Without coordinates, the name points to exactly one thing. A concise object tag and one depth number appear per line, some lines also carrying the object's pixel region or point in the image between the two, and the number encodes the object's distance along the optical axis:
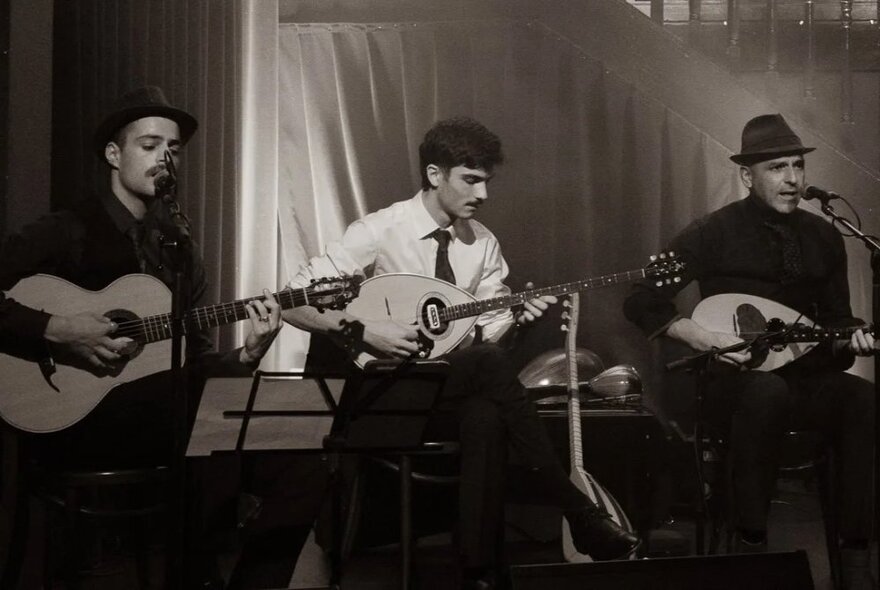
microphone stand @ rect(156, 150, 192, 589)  2.53
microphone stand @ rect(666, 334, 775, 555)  3.61
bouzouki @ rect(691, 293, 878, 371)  3.63
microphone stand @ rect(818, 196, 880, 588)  2.97
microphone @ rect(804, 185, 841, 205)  3.21
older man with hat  3.44
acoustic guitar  3.00
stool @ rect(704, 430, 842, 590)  3.49
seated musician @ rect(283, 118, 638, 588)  3.17
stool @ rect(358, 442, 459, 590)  2.98
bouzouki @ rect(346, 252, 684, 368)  3.64
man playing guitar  3.02
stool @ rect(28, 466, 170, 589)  2.86
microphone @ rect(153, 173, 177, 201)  2.59
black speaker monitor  2.34
